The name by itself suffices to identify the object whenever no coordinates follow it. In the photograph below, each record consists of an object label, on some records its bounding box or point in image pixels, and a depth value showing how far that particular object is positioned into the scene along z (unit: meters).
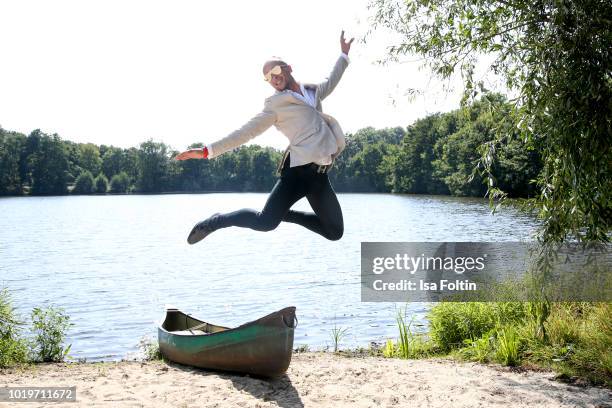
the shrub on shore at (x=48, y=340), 8.60
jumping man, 5.00
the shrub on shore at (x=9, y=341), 7.90
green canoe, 6.90
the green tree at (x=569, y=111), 5.55
